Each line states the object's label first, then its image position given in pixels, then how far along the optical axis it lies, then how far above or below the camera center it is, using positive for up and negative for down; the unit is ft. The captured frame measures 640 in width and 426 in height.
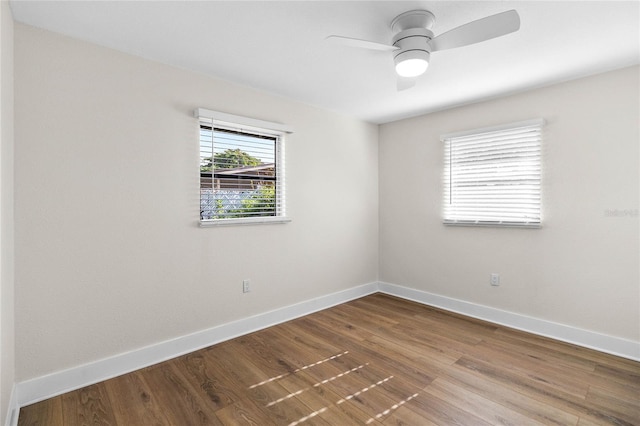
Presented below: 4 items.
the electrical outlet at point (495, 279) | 10.86 -2.38
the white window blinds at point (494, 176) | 10.05 +1.18
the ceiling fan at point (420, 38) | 5.44 +3.22
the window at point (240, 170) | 9.15 +1.27
